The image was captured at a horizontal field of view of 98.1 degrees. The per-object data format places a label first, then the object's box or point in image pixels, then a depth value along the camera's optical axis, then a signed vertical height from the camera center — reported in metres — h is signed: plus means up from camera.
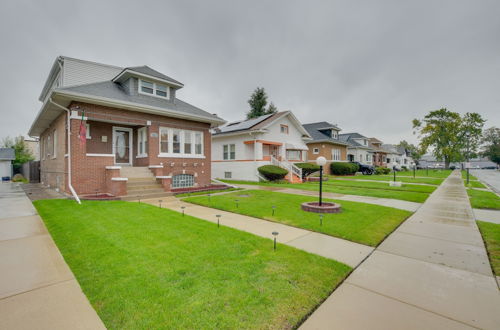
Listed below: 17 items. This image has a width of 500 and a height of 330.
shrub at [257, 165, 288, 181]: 18.68 -0.67
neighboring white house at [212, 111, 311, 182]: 20.03 +1.85
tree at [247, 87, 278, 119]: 44.81 +12.58
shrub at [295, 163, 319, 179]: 20.81 -0.36
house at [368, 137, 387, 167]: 46.44 +2.63
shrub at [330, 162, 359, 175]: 28.16 -0.48
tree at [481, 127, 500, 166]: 77.14 +7.90
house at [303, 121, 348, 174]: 29.14 +2.84
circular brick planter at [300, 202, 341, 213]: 7.46 -1.52
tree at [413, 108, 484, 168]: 46.88 +7.61
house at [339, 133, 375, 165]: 37.38 +2.80
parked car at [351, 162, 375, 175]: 32.03 -0.68
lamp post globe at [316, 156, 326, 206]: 7.94 +0.09
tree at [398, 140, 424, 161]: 68.78 +5.57
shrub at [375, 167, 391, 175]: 33.59 -1.02
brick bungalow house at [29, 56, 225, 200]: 10.01 +1.81
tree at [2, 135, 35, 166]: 28.61 +2.33
